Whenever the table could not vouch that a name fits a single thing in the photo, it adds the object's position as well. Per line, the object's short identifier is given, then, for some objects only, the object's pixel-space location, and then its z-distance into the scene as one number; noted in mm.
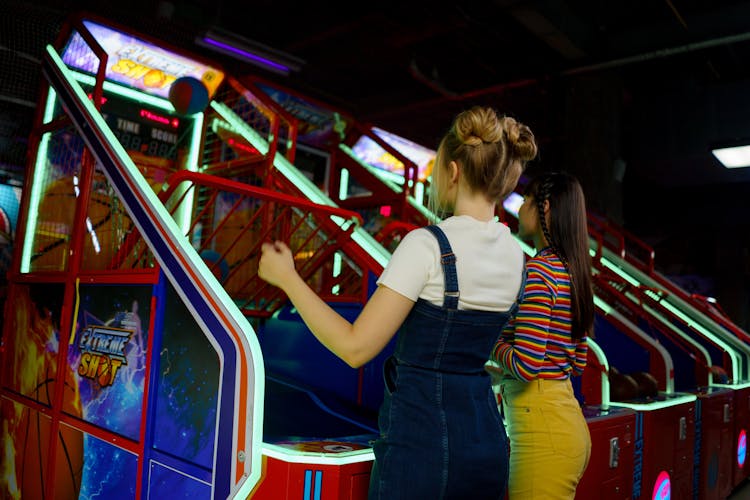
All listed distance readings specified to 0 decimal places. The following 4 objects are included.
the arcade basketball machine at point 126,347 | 1846
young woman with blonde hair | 1192
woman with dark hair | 1777
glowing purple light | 5562
